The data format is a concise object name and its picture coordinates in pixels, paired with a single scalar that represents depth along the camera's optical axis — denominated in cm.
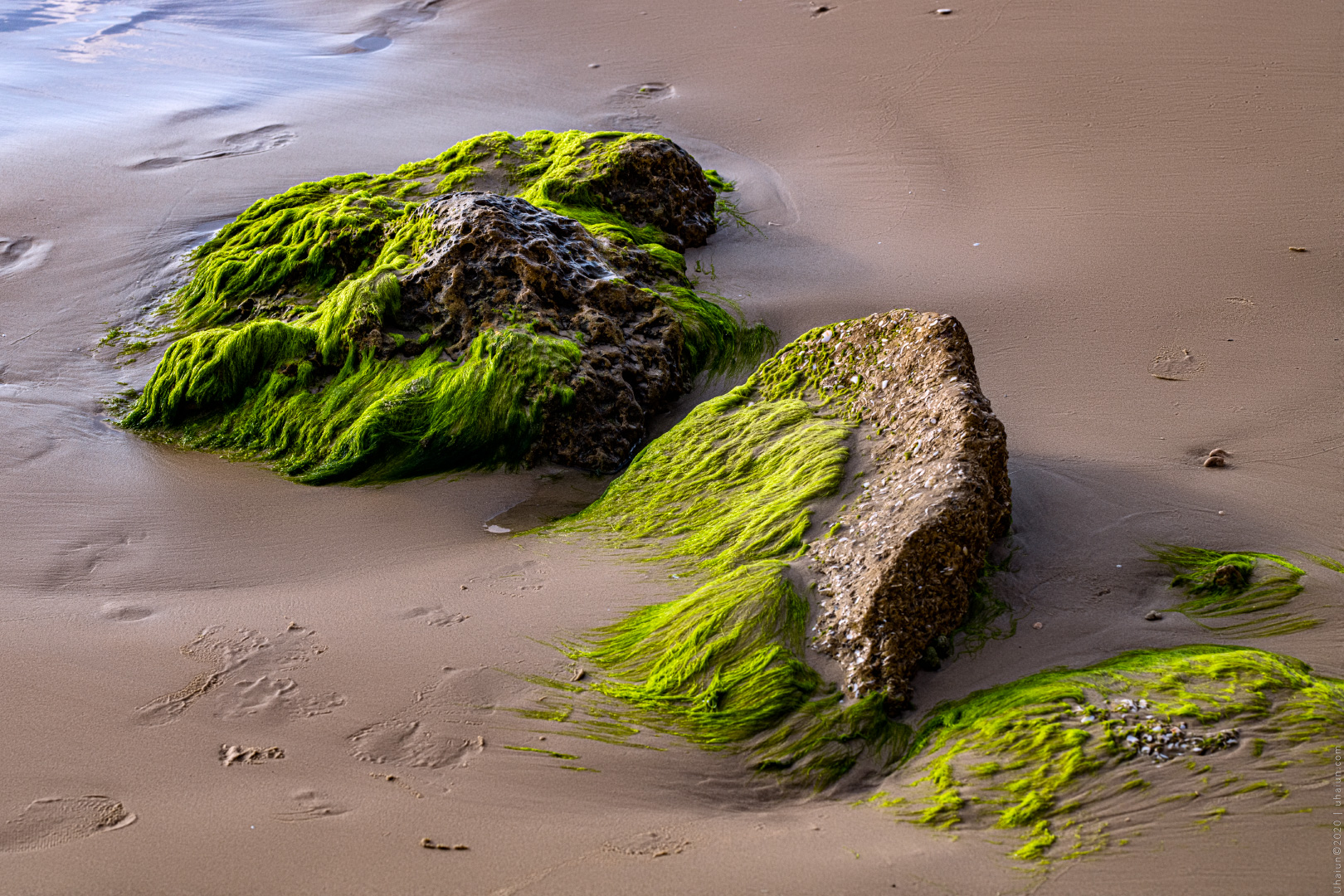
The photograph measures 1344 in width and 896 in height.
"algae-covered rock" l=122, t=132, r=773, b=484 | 406
